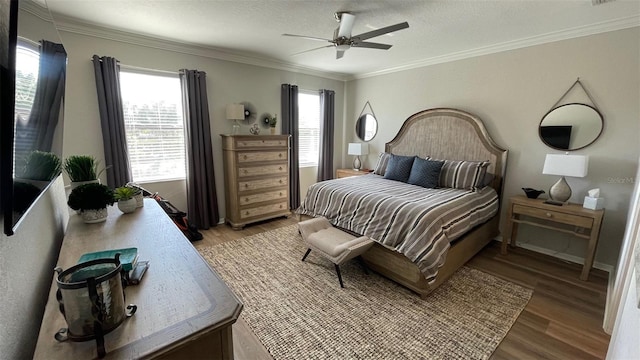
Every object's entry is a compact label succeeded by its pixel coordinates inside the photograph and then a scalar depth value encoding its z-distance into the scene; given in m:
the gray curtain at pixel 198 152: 3.48
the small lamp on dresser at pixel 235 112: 3.78
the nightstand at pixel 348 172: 4.76
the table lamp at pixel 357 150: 4.90
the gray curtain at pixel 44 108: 0.78
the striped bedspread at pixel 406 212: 2.29
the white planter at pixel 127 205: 1.73
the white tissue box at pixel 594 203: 2.62
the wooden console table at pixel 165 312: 0.71
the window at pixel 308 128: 4.87
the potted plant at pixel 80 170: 1.64
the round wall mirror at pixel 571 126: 2.81
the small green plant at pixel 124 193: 1.73
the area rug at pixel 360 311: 1.80
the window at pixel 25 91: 0.73
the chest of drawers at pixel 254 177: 3.76
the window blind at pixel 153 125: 3.24
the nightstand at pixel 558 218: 2.53
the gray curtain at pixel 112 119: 2.92
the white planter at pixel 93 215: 1.54
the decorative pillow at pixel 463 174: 3.28
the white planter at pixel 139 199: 1.83
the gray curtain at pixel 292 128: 4.43
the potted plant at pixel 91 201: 1.52
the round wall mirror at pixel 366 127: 4.99
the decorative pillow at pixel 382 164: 4.21
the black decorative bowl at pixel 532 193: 3.03
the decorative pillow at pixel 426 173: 3.43
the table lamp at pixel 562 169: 2.62
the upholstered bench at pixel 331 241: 2.38
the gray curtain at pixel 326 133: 4.98
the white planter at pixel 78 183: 1.63
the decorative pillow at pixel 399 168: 3.74
